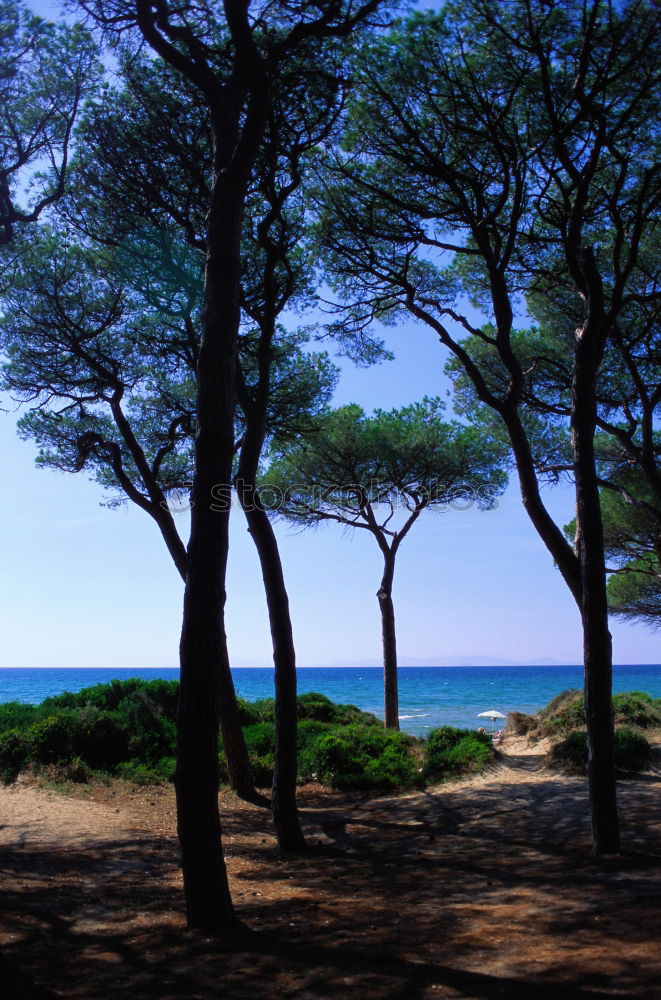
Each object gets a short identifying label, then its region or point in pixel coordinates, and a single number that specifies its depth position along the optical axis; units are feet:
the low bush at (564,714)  37.96
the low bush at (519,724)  44.96
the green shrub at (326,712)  45.34
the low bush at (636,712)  37.50
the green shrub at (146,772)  33.50
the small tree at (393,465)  49.32
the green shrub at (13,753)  32.46
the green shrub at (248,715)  43.26
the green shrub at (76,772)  32.45
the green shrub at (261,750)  33.78
